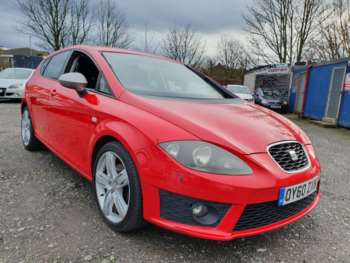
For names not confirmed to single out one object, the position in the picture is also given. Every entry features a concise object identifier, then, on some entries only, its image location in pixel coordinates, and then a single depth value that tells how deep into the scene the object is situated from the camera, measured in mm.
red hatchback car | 1546
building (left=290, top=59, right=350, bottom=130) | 8698
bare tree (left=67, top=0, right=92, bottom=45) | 20516
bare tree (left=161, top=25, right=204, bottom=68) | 26844
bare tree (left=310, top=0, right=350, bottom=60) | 14953
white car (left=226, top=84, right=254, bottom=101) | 11598
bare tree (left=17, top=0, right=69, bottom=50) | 19812
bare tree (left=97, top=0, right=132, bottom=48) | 21984
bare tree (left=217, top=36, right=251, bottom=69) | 33956
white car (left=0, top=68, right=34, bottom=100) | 9914
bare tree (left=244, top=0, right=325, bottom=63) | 18156
